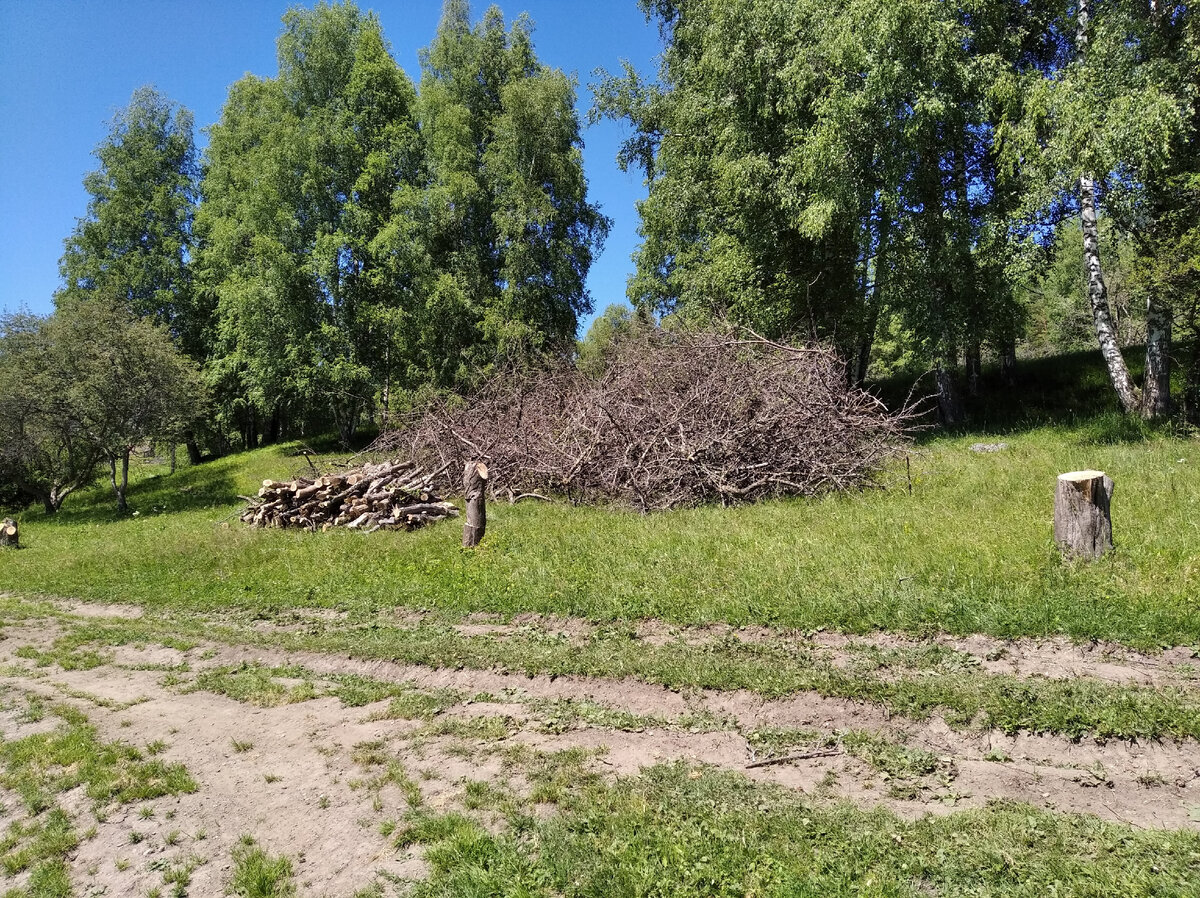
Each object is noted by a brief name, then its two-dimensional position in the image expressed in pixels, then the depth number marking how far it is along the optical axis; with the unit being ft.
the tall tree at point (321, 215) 85.40
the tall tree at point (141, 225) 99.76
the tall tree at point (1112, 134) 36.47
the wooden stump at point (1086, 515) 19.34
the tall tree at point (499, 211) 81.05
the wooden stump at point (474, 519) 32.76
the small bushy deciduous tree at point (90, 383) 65.36
